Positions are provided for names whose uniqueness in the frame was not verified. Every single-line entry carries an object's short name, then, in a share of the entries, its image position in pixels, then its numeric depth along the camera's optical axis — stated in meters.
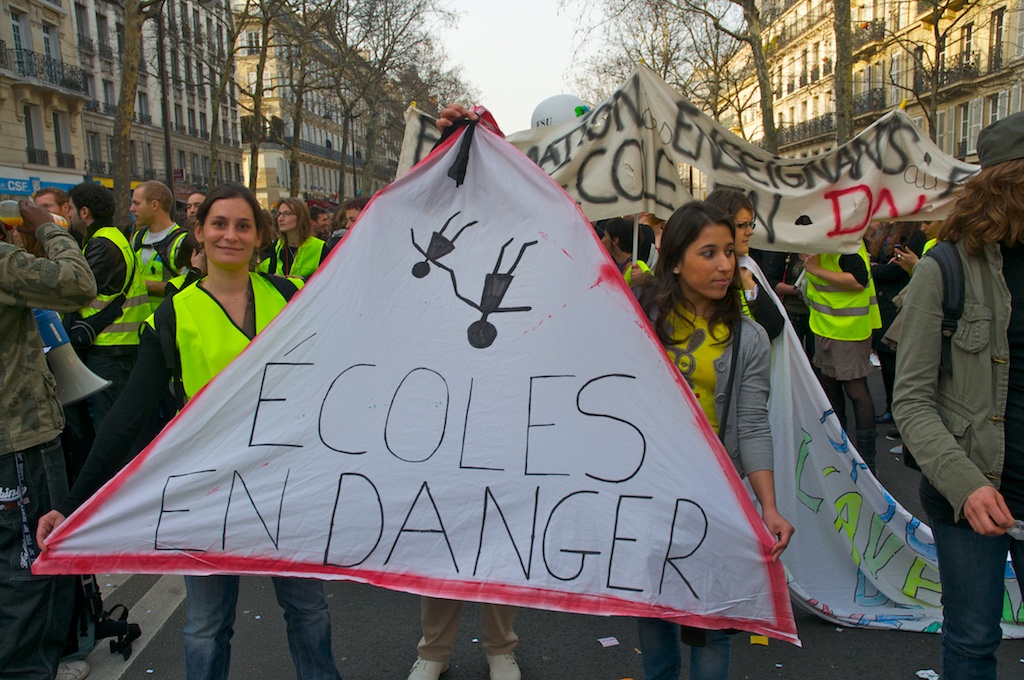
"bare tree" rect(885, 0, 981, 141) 19.53
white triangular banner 2.07
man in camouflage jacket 2.56
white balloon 6.77
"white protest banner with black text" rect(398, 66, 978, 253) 4.52
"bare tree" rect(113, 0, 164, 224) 17.20
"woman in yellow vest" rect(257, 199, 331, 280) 6.47
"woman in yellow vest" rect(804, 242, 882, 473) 4.96
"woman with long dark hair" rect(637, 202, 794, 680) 2.29
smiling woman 2.35
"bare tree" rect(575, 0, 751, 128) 39.75
